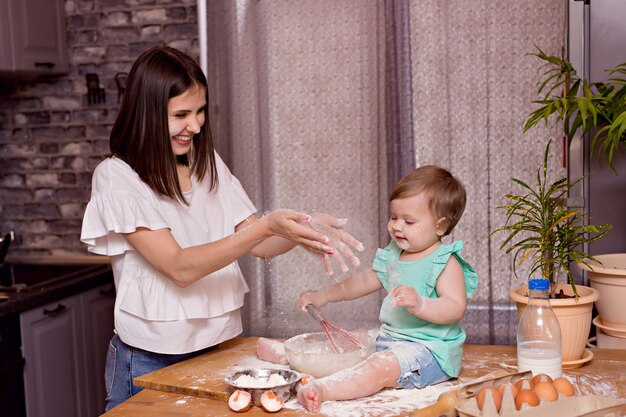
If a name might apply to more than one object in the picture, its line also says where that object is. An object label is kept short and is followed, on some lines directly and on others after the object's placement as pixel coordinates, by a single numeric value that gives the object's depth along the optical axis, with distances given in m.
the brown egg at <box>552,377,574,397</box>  1.36
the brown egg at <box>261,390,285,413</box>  1.43
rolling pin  1.34
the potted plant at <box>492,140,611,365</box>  1.69
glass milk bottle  1.52
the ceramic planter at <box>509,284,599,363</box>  1.68
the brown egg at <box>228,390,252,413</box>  1.46
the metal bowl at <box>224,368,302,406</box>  1.48
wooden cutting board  1.57
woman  1.66
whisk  1.65
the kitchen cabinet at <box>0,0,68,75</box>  2.96
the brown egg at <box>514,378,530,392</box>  1.35
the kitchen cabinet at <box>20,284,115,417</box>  2.66
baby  1.53
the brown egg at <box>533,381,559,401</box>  1.32
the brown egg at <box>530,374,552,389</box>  1.36
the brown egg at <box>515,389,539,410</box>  1.30
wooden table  1.49
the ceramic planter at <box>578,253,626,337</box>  1.97
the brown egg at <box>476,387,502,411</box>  1.30
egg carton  1.27
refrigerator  2.31
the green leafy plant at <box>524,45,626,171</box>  1.98
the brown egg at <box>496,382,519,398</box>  1.32
